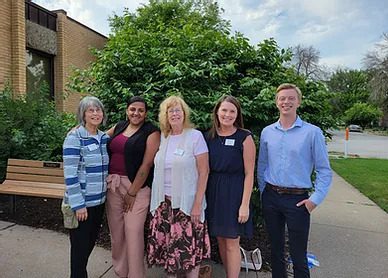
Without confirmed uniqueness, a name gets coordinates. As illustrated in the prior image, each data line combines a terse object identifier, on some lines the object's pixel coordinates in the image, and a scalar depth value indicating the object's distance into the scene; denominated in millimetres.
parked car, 58281
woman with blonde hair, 2867
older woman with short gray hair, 2857
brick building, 9078
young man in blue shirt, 2828
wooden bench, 5130
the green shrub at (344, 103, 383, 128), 63262
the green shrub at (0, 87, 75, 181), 5822
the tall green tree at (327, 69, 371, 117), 75375
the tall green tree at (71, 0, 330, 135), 3883
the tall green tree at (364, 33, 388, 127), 58750
